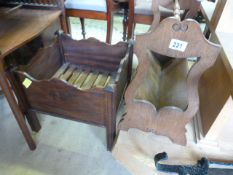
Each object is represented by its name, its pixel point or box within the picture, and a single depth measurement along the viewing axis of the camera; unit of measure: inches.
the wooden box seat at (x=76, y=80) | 34.2
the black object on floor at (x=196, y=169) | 30.9
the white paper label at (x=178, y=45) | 22.9
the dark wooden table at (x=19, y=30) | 33.1
